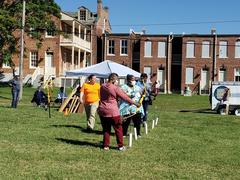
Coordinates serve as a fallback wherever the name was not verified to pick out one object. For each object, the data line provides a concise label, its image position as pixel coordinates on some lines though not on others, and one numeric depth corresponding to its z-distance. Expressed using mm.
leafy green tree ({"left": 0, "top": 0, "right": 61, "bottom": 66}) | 31064
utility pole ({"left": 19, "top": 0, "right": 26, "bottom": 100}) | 28392
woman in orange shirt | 12541
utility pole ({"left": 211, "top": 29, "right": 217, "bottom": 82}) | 50165
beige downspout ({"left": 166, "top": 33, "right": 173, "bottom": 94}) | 50827
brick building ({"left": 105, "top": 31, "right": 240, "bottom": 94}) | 50402
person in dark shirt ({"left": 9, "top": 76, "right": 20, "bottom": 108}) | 20268
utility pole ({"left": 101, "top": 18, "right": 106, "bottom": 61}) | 52288
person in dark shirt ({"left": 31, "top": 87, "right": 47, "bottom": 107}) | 21689
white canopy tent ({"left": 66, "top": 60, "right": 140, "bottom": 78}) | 20437
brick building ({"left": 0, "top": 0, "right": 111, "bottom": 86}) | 44231
